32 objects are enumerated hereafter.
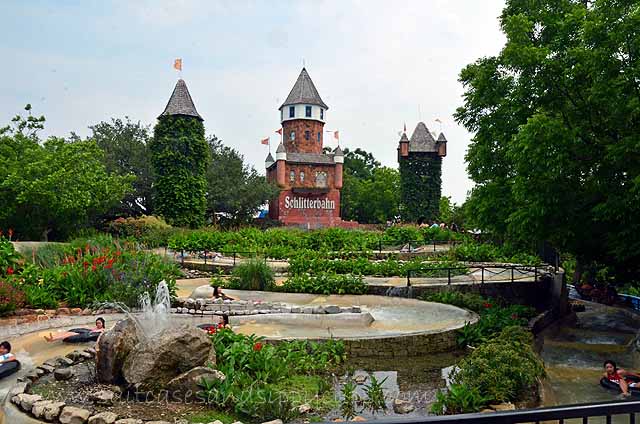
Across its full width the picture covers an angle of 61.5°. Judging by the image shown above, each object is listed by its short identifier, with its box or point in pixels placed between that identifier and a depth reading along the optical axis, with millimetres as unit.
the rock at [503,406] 6879
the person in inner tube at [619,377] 8648
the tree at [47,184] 22789
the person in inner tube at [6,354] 7875
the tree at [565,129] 9734
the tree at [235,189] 45438
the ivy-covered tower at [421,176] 51250
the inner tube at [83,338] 9414
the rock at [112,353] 7176
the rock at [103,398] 6432
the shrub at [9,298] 11273
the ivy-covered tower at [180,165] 39438
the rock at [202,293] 14109
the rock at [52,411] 5816
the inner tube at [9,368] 7562
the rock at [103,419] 5699
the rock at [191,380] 6930
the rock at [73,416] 5715
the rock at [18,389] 6445
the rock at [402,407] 7242
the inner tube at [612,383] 8865
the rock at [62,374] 7402
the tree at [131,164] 42312
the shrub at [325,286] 15789
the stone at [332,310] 12164
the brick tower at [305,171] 49250
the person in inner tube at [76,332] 9367
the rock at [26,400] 6052
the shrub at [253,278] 16031
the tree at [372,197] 59134
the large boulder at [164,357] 6957
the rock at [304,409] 6664
